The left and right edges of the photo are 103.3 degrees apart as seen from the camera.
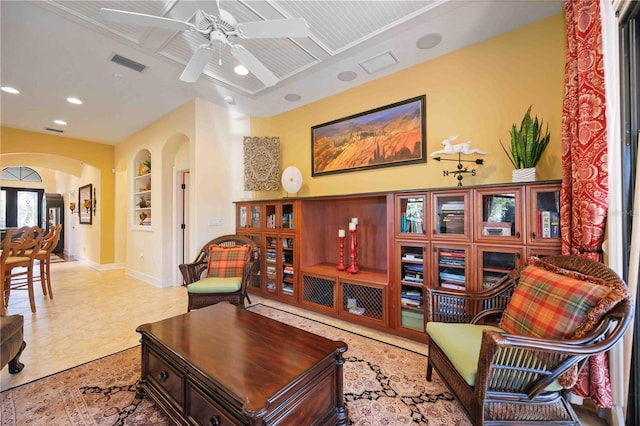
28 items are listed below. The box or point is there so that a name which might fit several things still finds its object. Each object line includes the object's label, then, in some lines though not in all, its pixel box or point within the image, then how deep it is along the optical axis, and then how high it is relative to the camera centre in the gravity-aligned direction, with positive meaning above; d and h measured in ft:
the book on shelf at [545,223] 6.23 -0.23
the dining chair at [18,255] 9.88 -1.75
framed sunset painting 9.73 +3.21
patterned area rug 5.05 -4.09
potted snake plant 6.61 +1.76
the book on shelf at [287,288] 11.51 -3.41
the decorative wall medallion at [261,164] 13.34 +2.64
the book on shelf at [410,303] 8.12 -2.91
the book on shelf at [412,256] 8.14 -1.39
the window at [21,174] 26.96 +4.41
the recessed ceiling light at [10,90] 11.20 +5.62
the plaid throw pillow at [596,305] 3.76 -1.37
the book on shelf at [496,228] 6.76 -0.40
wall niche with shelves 16.80 +1.66
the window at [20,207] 27.30 +0.82
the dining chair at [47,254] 12.40 -1.94
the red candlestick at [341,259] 10.37 -1.86
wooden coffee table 3.76 -2.64
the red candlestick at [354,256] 9.89 -1.66
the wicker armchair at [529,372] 3.70 -2.48
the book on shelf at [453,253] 7.34 -1.16
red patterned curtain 4.80 +1.16
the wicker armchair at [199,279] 9.78 -2.68
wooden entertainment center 6.54 -1.00
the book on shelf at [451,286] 7.37 -2.13
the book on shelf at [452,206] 7.44 +0.24
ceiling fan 5.62 +4.38
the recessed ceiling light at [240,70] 9.93 +5.75
